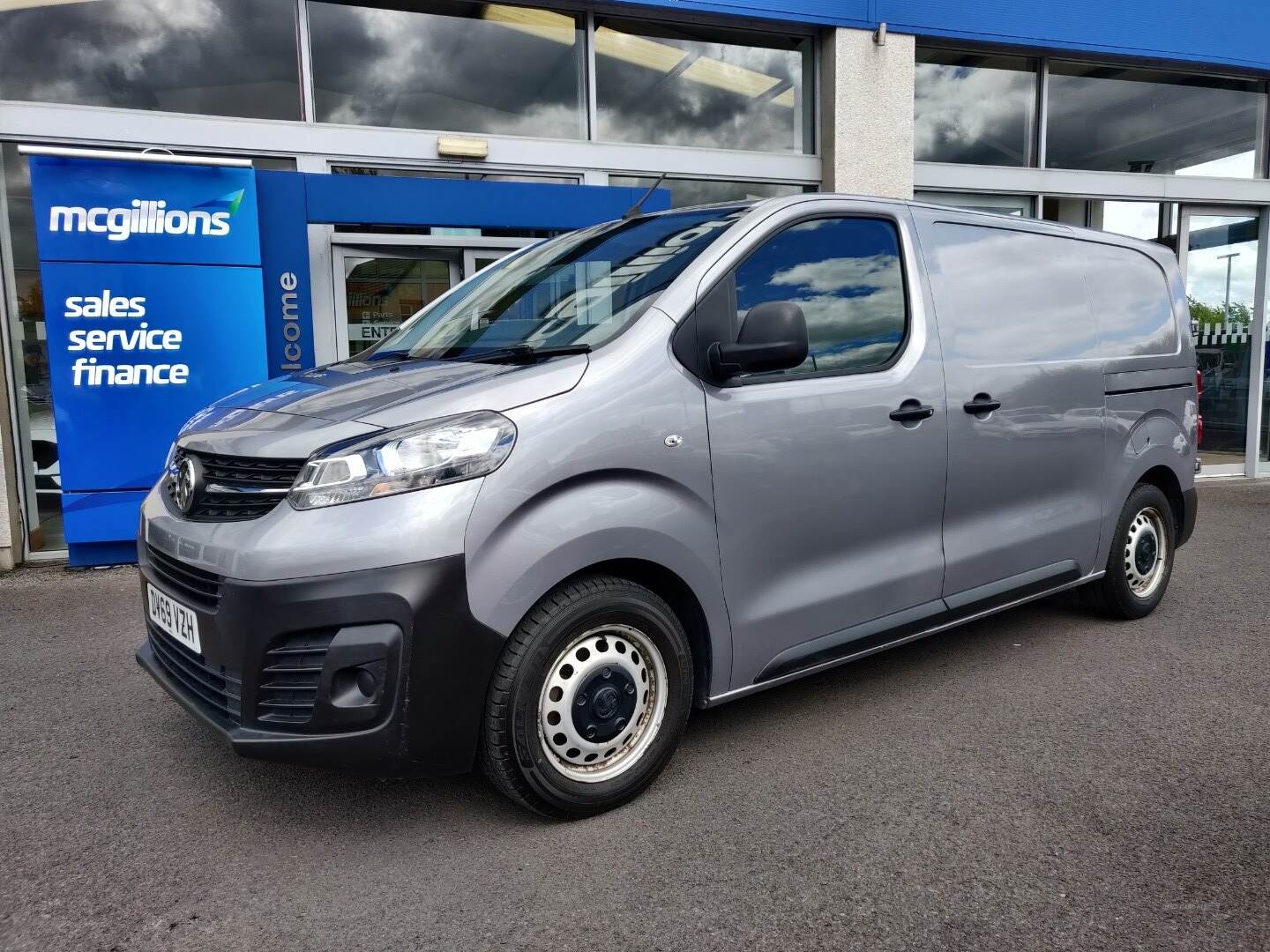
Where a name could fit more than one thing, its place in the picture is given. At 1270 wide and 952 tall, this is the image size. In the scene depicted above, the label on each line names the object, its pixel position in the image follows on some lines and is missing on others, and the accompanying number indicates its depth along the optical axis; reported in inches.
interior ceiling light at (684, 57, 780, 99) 309.9
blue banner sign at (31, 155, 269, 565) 229.1
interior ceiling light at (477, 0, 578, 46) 284.2
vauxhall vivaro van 88.0
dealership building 249.0
